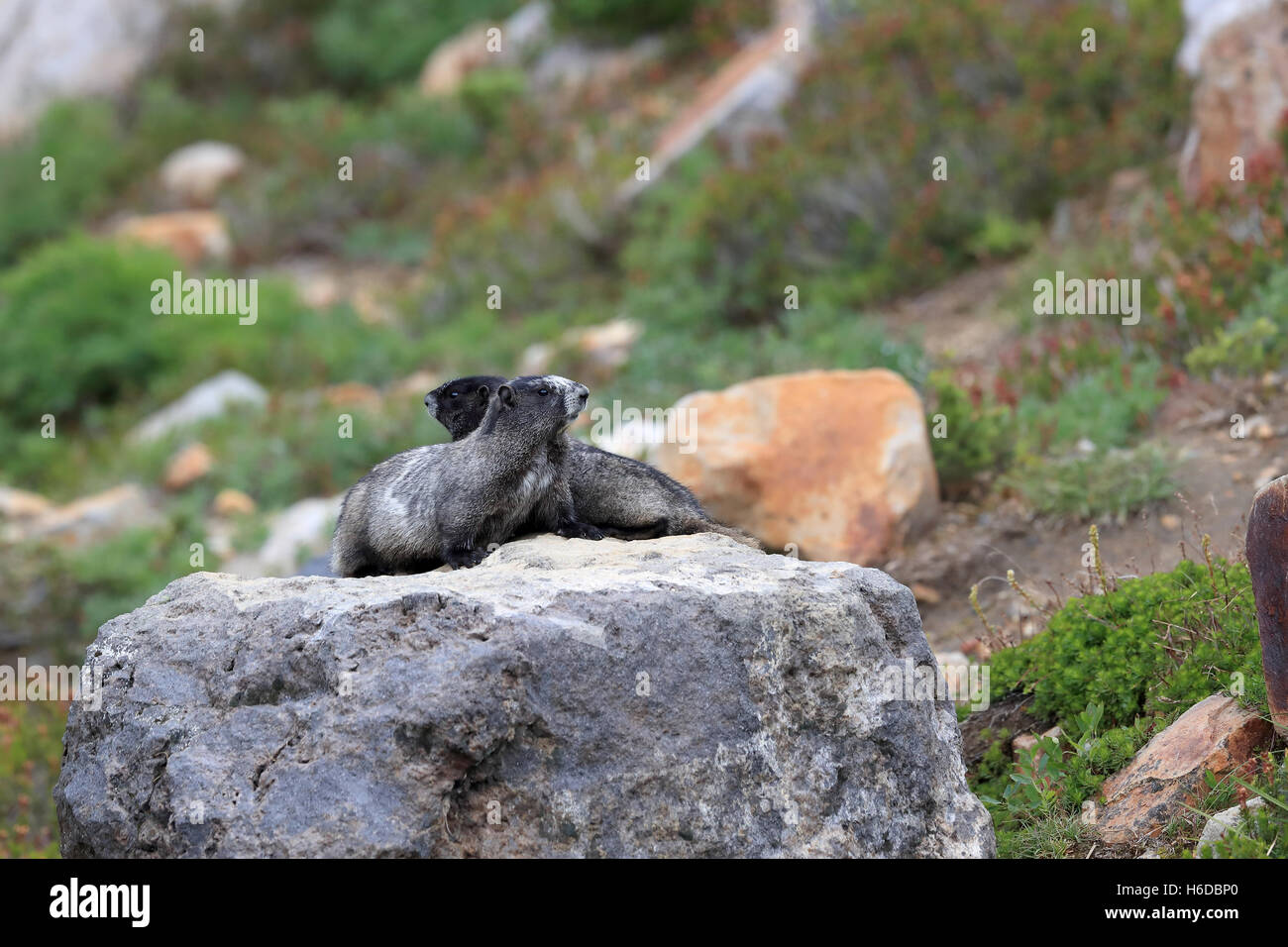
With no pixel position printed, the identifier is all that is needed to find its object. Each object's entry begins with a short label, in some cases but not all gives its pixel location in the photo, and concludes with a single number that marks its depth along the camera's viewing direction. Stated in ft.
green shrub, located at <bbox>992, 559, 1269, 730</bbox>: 36.11
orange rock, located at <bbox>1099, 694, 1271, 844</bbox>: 32.30
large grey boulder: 27.07
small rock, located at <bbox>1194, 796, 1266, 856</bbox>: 30.10
